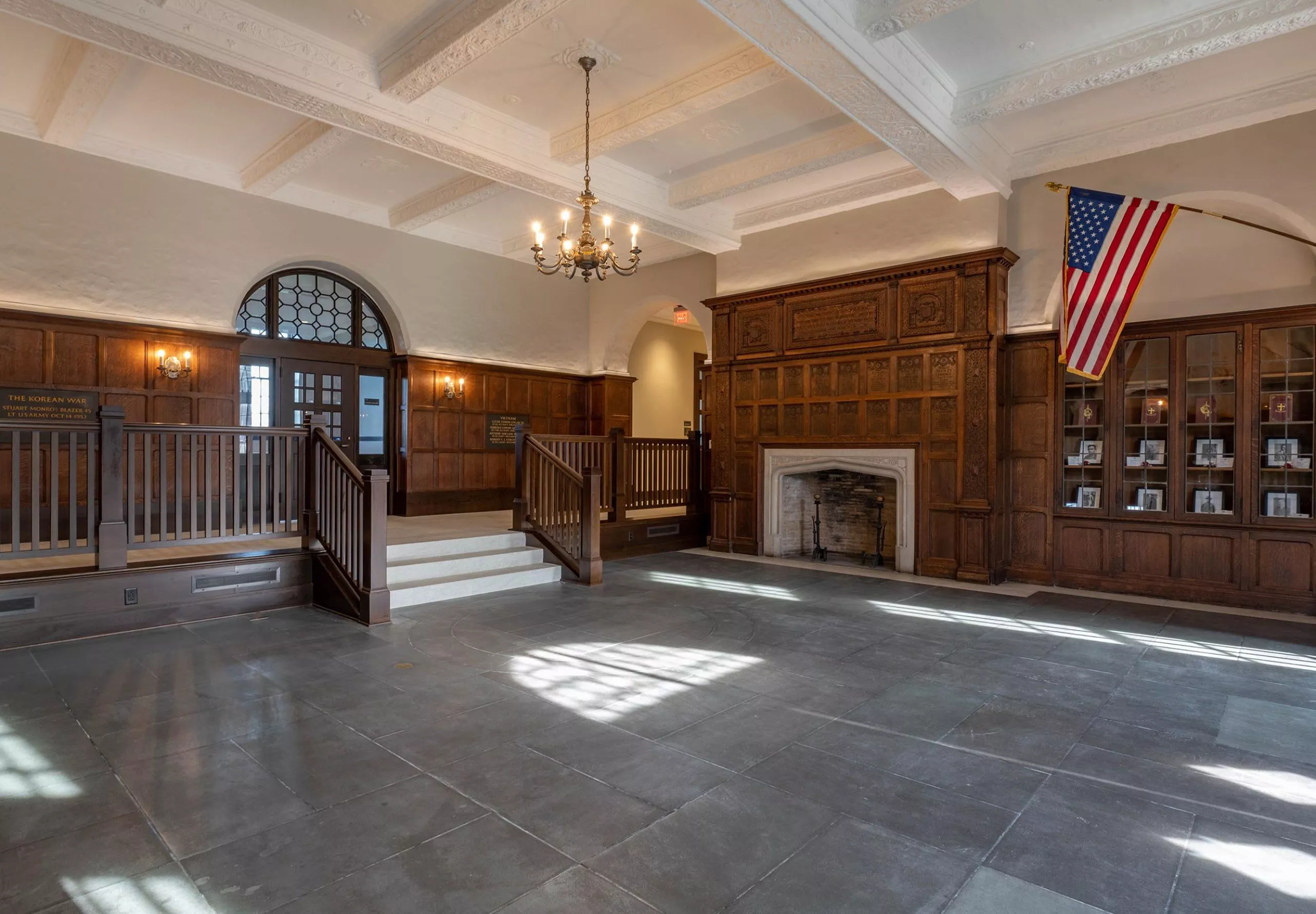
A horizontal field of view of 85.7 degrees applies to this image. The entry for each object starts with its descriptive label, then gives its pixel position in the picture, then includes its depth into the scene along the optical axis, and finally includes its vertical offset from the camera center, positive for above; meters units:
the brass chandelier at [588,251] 6.13 +1.80
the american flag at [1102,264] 5.57 +1.55
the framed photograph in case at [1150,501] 6.73 -0.45
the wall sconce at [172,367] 7.73 +0.93
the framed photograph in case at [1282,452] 6.08 +0.01
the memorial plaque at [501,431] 10.95 +0.33
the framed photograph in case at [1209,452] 6.42 +0.01
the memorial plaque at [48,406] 6.88 +0.46
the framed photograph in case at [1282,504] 6.10 -0.44
